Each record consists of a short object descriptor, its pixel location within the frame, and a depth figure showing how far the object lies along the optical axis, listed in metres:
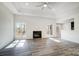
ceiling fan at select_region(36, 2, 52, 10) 2.02
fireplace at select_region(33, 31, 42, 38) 2.99
